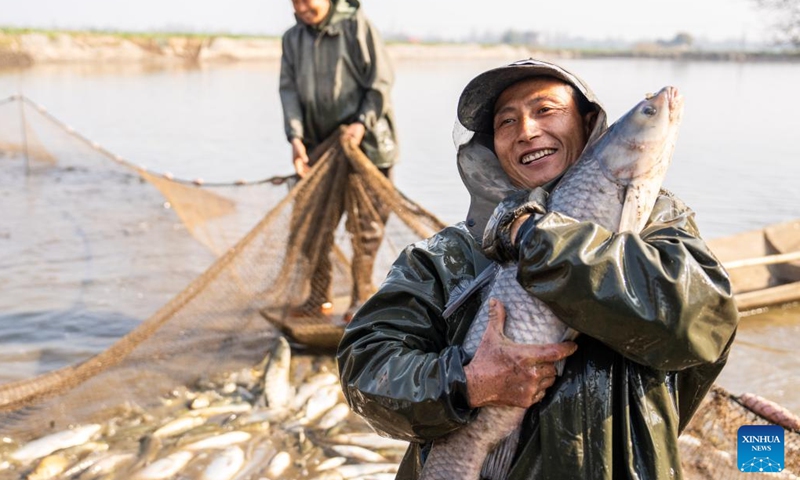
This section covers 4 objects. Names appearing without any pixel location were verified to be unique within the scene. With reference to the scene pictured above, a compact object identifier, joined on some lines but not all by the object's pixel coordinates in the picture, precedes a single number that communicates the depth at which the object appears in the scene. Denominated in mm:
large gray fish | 1852
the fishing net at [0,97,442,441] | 4742
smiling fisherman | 1645
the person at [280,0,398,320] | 5754
